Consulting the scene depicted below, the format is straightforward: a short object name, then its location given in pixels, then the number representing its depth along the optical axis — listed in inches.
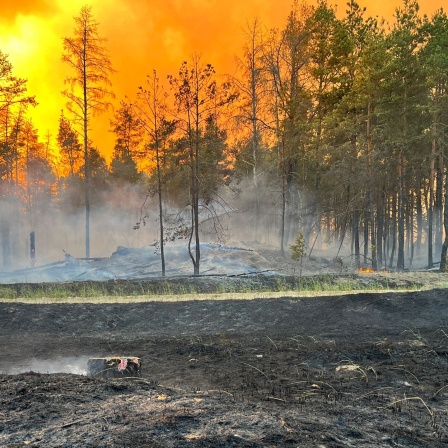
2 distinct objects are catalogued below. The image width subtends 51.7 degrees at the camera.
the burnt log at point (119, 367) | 239.1
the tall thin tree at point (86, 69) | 1075.3
